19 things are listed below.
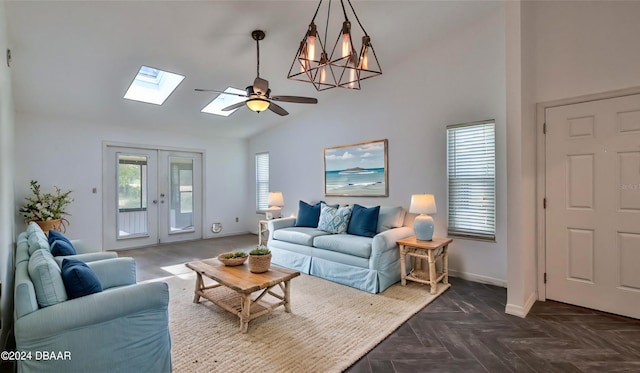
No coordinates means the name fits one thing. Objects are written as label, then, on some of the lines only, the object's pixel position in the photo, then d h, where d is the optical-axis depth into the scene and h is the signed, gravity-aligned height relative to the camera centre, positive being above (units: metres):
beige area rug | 2.07 -1.22
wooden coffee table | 2.49 -0.84
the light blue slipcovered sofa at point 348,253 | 3.36 -0.86
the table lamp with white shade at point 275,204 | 5.73 -0.34
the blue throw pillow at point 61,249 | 2.39 -0.50
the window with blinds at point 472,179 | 3.54 +0.07
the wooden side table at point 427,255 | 3.28 -0.82
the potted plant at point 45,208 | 4.37 -0.30
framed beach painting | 4.54 +0.27
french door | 5.56 -0.18
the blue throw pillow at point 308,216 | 4.78 -0.49
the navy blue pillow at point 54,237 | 2.68 -0.46
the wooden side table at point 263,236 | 5.79 -1.07
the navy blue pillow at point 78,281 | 1.69 -0.54
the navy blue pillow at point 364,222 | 3.92 -0.49
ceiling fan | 3.07 +0.99
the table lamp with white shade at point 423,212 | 3.54 -0.33
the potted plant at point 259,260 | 2.76 -0.70
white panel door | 2.64 -0.20
